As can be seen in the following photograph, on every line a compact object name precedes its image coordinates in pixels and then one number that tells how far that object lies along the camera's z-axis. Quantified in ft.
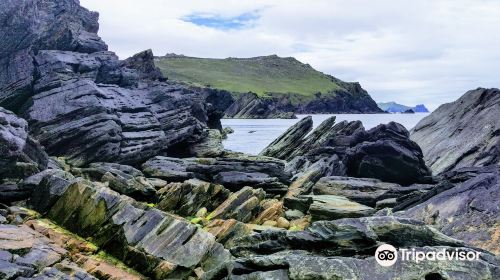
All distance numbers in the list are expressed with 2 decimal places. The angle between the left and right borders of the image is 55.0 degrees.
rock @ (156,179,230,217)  106.63
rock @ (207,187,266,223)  100.68
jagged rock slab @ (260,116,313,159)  203.51
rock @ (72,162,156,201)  110.22
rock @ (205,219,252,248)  80.69
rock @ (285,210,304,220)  105.39
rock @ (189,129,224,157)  204.33
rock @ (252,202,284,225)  102.46
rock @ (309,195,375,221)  99.04
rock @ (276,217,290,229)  97.55
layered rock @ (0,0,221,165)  149.28
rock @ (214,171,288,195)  127.44
